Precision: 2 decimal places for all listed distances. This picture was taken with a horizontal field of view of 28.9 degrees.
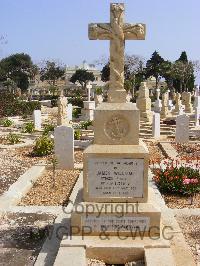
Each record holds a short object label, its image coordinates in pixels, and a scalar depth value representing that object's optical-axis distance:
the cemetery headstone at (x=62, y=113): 17.78
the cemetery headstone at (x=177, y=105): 29.47
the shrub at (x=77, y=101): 40.67
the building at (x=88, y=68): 112.38
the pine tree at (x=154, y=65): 67.06
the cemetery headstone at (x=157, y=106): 29.25
